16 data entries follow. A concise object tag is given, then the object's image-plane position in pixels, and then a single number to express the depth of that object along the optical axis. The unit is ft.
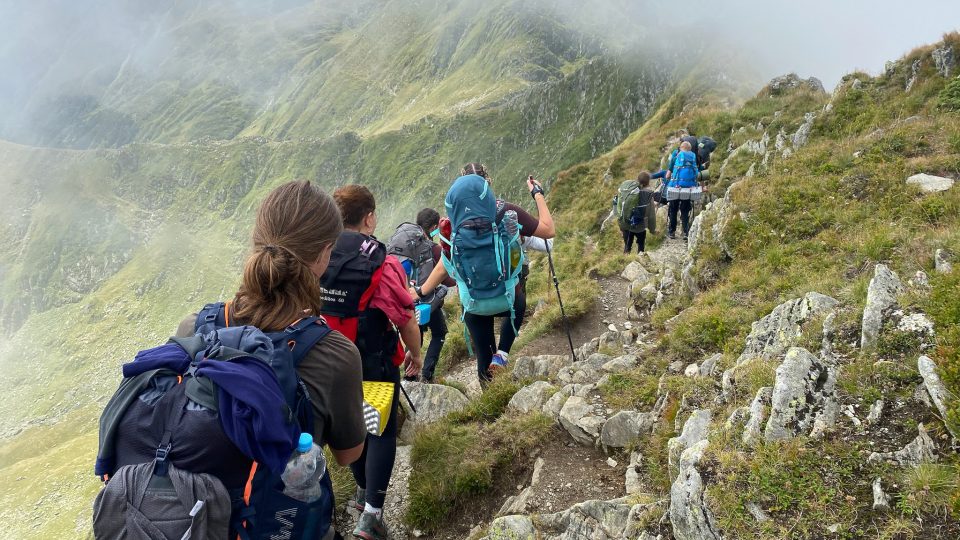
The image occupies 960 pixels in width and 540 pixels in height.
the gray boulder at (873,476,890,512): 12.08
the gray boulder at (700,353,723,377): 21.77
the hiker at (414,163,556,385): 21.83
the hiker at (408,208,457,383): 34.99
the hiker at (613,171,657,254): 55.36
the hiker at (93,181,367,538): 8.33
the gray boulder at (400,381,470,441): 26.71
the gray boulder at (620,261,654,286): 49.24
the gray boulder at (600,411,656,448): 20.77
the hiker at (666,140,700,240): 56.42
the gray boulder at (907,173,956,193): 27.81
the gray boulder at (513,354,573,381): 29.59
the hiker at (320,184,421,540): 15.84
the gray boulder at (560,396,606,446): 21.86
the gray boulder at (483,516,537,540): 17.06
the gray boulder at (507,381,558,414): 24.76
